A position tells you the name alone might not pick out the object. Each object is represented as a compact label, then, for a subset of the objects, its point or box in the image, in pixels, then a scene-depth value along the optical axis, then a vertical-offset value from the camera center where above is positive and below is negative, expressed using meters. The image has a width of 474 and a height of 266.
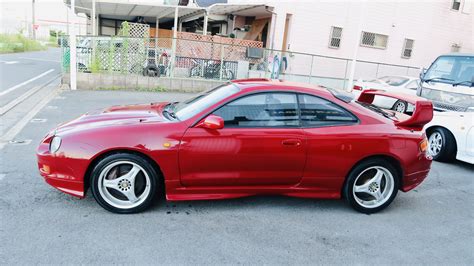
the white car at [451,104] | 6.04 -0.51
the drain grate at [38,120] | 7.09 -1.62
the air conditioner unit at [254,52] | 13.54 +0.20
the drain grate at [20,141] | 5.65 -1.65
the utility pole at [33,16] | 42.43 +2.30
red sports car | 3.52 -0.94
